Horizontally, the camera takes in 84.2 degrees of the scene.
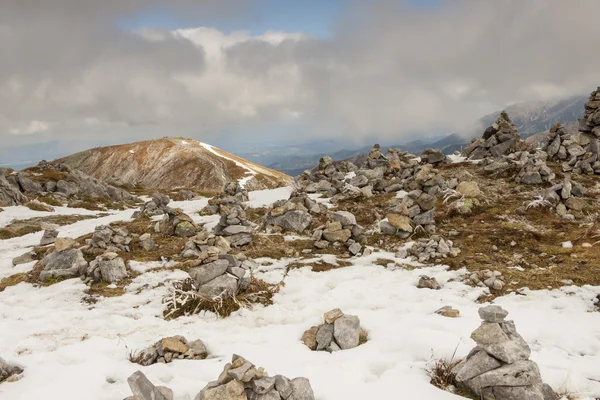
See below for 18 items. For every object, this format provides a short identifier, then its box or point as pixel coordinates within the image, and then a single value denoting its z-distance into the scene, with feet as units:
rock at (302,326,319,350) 29.90
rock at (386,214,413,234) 63.26
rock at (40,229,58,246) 69.41
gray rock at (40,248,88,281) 48.16
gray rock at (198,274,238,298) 38.99
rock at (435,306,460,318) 33.50
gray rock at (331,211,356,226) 63.69
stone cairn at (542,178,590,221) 65.65
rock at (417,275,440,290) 41.81
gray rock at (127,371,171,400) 19.56
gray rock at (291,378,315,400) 20.84
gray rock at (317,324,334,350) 29.27
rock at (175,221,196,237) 68.94
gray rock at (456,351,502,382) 21.77
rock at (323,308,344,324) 30.94
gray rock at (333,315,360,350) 29.07
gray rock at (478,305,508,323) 24.11
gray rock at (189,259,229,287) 41.04
